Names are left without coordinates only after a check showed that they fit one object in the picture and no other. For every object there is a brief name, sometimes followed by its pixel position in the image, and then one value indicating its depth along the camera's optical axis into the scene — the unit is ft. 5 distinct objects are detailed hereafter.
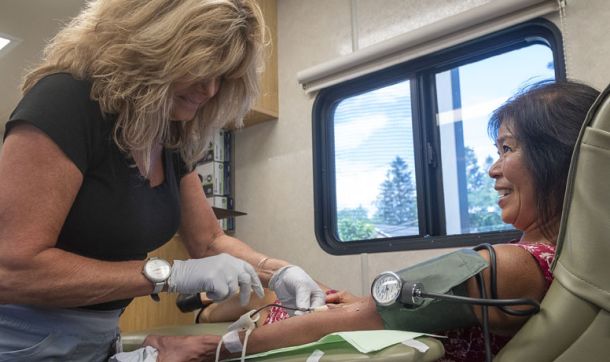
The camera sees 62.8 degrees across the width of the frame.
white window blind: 7.16
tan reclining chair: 2.19
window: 7.86
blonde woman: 2.78
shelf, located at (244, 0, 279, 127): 10.33
